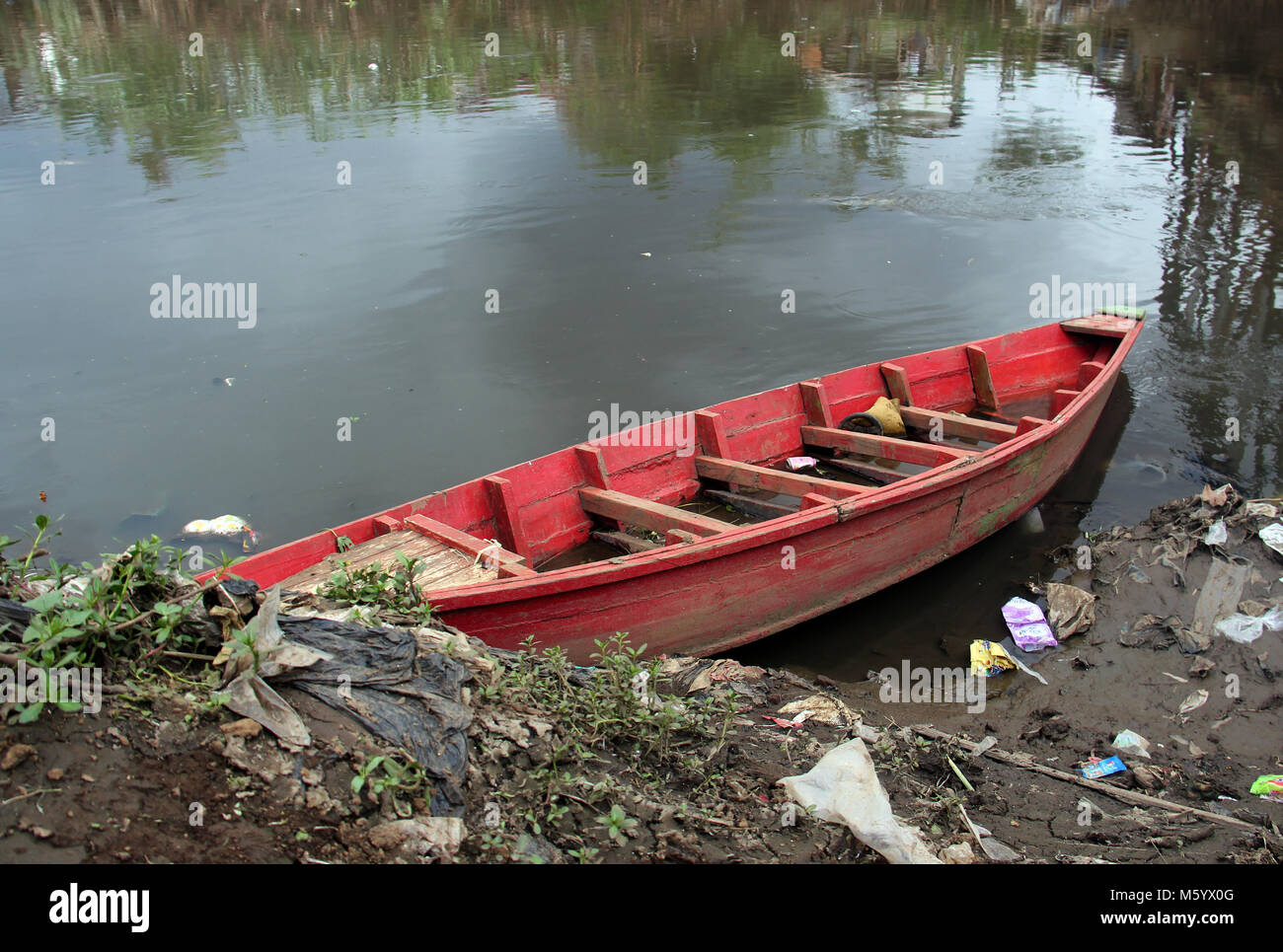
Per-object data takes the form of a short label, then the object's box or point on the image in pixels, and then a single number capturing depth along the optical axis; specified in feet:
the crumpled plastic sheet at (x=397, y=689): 10.59
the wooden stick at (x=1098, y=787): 13.78
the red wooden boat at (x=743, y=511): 16.85
